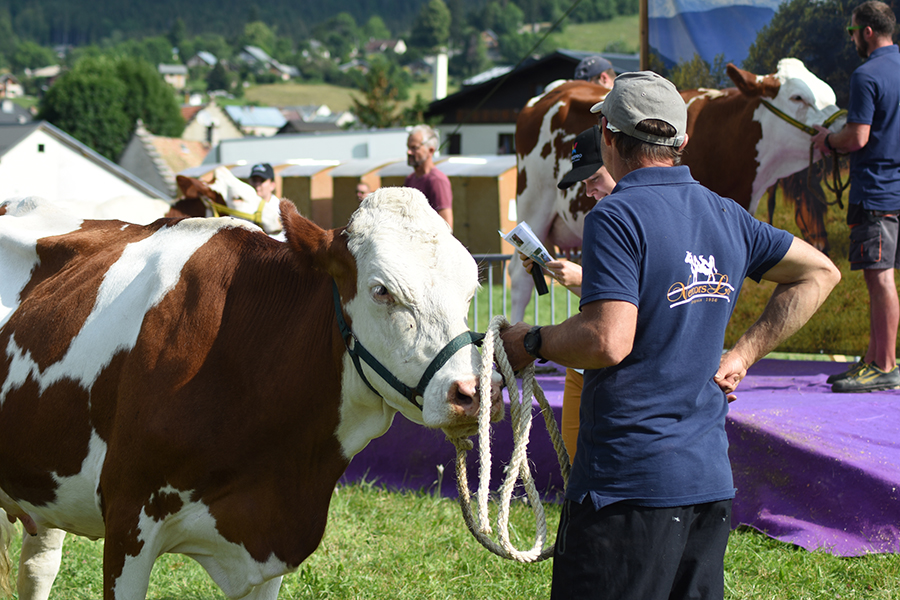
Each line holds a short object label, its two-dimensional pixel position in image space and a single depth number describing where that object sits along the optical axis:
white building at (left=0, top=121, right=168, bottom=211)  46.09
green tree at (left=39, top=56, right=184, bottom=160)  70.69
